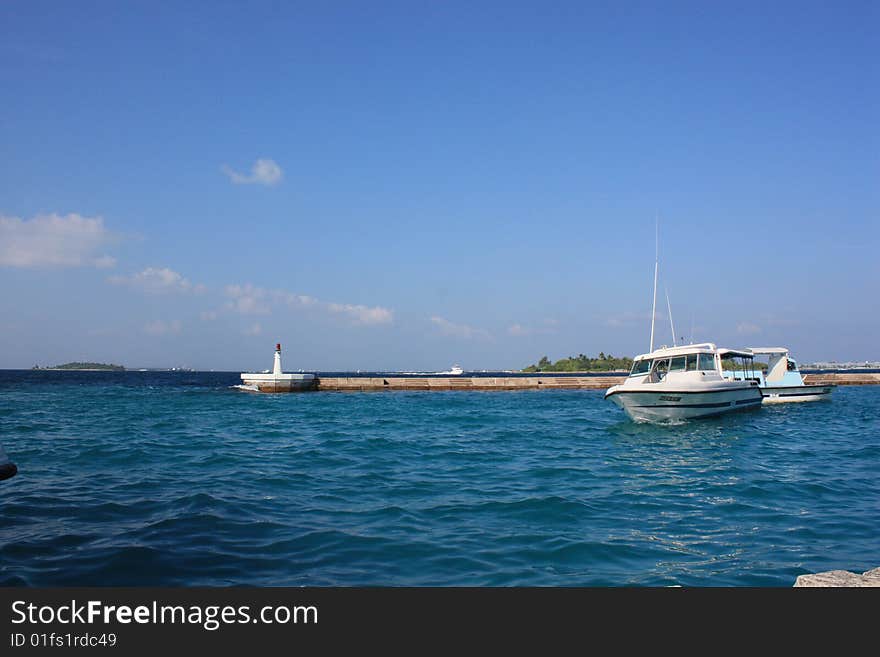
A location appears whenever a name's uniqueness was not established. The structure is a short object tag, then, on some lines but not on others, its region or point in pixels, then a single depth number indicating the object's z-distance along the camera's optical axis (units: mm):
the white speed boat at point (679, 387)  25703
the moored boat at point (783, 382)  39969
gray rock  5446
